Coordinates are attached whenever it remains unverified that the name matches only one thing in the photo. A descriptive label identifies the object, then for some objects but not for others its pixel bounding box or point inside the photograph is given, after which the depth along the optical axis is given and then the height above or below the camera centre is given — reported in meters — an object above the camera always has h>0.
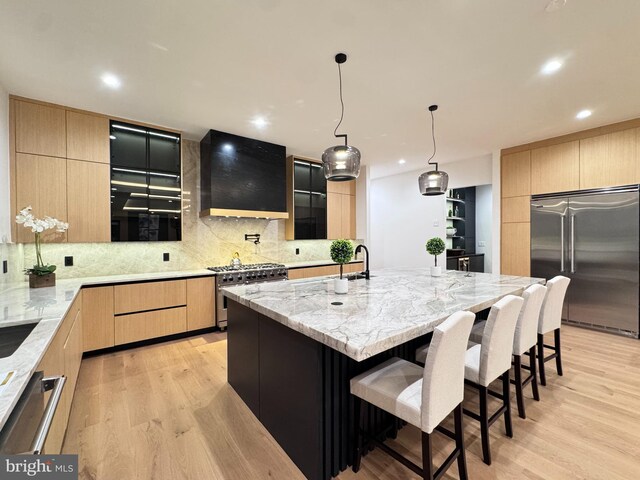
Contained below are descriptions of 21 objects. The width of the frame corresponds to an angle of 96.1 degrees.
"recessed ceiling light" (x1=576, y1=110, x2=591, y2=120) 3.42 +1.49
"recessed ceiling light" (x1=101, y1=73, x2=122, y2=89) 2.56 +1.47
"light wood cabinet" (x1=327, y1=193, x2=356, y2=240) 5.60 +0.46
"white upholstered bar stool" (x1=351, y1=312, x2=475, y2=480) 1.30 -0.77
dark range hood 3.93 +0.91
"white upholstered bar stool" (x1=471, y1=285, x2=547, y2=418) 2.06 -0.68
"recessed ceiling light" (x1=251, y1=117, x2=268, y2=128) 3.57 +1.50
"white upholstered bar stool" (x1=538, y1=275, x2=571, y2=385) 2.47 -0.66
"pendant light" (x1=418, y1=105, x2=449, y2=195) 3.04 +0.59
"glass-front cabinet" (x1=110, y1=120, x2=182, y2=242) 3.45 +0.72
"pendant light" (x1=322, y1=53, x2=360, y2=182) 2.30 +0.63
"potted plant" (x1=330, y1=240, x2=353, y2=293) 2.27 -0.12
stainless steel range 3.92 -0.52
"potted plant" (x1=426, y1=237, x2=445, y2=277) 3.27 -0.09
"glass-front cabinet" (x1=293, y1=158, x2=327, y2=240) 5.06 +0.71
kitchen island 1.48 -0.65
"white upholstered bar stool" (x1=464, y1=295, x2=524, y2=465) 1.65 -0.71
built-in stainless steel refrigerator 3.71 -0.21
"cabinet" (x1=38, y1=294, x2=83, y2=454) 1.42 -0.80
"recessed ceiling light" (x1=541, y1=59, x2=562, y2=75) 2.44 +1.48
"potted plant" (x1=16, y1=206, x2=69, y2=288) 2.67 +0.02
